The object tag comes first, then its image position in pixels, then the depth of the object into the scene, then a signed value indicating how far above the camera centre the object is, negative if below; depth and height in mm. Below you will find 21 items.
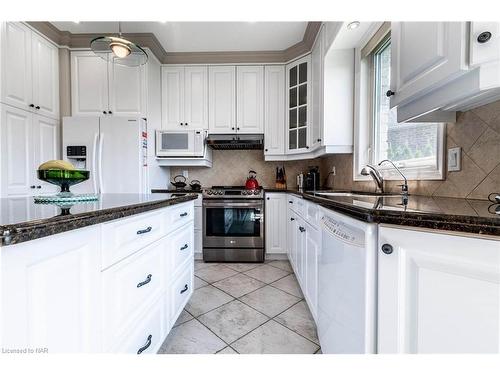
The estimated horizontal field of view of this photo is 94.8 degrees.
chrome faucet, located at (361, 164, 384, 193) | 1614 +50
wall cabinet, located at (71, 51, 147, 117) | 2750 +1129
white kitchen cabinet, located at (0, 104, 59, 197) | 2172 +335
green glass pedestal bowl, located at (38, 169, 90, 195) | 978 +22
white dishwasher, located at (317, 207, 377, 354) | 802 -421
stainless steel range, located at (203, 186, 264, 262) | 2828 -612
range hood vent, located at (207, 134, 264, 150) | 3041 +558
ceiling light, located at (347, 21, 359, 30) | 1821 +1264
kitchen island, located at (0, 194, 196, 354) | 525 -297
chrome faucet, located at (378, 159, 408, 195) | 1389 -42
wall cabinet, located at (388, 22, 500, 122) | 752 +442
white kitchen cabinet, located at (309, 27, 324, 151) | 2432 +1018
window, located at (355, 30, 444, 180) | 1434 +352
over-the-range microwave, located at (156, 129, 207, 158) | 3008 +494
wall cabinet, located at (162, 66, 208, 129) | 3107 +1187
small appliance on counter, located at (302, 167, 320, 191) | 3017 +11
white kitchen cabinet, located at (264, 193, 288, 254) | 2902 -523
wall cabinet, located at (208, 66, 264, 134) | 3098 +1118
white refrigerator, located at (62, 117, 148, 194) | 2605 +389
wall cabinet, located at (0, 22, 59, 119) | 2176 +1151
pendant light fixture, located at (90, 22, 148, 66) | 1748 +1103
